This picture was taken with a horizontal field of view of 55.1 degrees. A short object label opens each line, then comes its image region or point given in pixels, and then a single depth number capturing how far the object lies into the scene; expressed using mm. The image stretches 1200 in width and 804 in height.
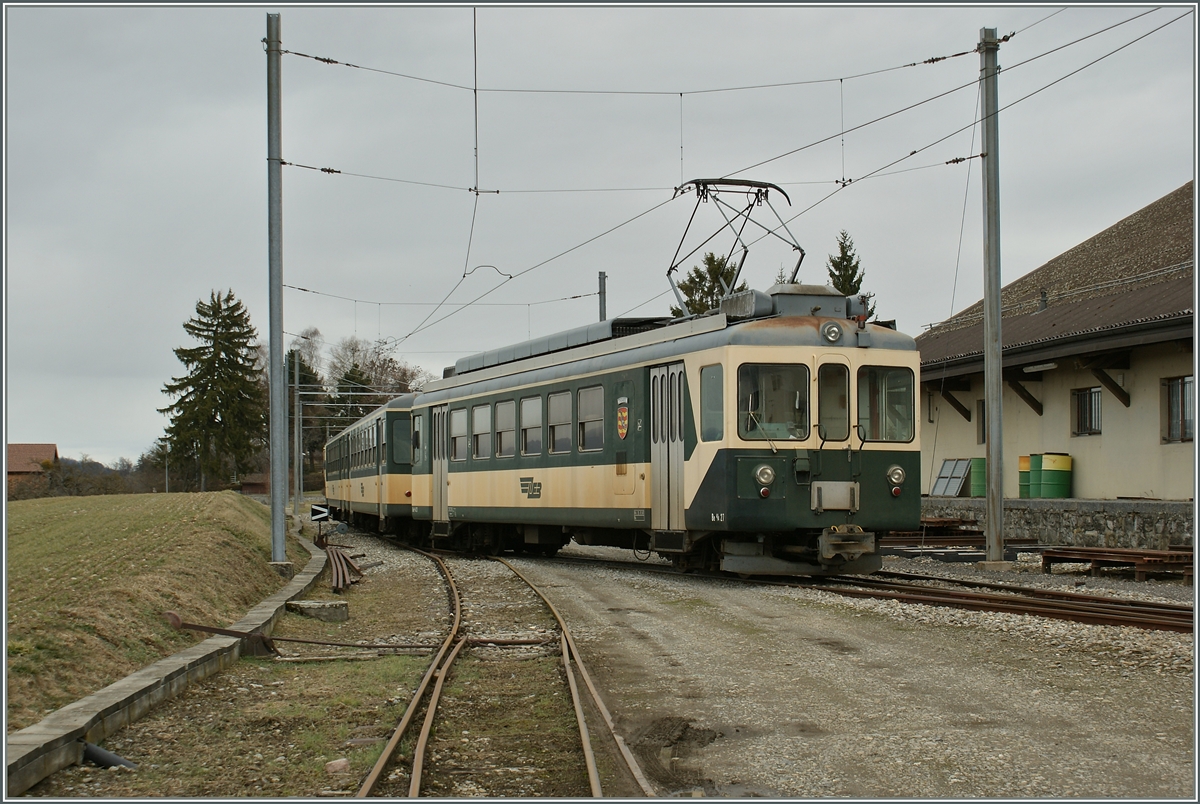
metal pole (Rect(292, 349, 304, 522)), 44281
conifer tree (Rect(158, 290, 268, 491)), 69125
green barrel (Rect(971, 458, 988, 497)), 25094
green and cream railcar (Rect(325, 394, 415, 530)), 25172
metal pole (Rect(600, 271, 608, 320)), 30953
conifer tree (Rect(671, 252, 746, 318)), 51562
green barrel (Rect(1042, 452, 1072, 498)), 21766
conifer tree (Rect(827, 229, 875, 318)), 54781
